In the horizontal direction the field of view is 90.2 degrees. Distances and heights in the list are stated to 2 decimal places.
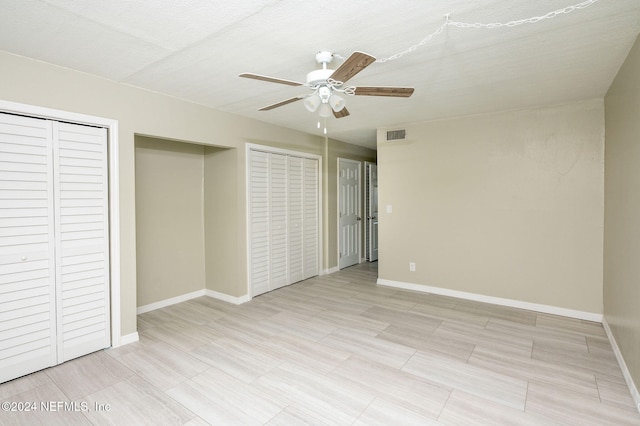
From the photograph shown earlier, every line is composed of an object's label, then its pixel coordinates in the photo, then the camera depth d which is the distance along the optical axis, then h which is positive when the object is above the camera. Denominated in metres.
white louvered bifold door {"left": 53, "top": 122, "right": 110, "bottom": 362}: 2.59 -0.22
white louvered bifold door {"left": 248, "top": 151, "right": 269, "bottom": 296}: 4.26 -0.14
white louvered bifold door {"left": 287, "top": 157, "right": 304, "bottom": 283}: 4.89 -0.11
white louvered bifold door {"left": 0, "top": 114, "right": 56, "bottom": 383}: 2.33 -0.27
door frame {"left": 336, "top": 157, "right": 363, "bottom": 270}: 5.78 +0.19
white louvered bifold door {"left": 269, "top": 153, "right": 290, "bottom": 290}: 4.56 -0.15
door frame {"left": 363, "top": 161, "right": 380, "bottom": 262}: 6.63 +0.05
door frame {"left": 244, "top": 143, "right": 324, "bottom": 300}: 4.14 +0.25
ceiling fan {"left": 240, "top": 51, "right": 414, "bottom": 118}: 1.98 +0.82
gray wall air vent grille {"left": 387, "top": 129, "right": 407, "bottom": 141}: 4.62 +1.10
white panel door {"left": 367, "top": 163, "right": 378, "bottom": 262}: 6.68 -0.04
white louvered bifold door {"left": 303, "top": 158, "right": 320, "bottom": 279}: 5.17 -0.15
